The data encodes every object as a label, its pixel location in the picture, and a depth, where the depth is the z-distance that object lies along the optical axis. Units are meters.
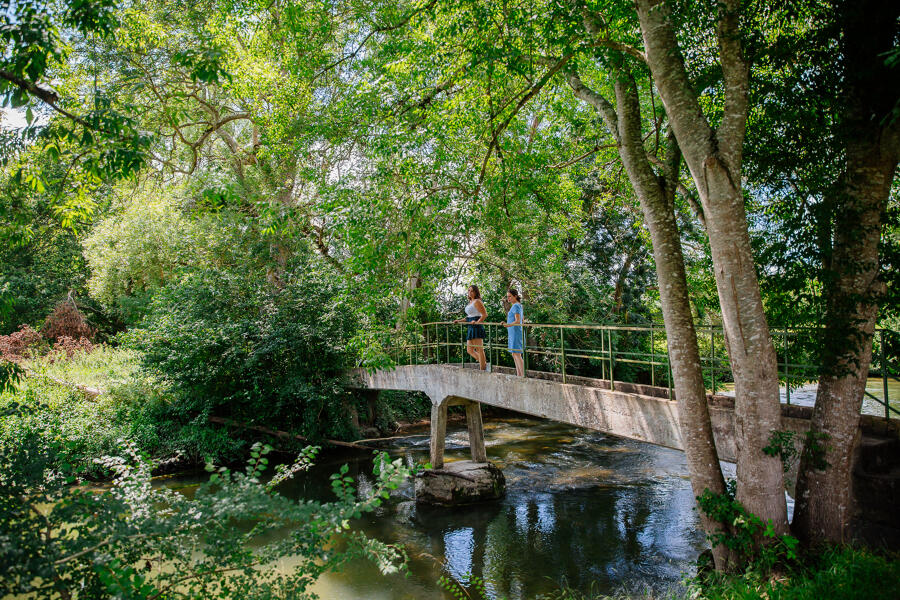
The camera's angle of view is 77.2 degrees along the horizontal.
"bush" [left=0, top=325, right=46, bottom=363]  20.12
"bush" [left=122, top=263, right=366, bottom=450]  16.38
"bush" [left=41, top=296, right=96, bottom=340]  24.00
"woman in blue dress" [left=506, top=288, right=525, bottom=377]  10.42
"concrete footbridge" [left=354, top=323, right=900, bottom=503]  6.89
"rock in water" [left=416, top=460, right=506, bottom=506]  12.19
